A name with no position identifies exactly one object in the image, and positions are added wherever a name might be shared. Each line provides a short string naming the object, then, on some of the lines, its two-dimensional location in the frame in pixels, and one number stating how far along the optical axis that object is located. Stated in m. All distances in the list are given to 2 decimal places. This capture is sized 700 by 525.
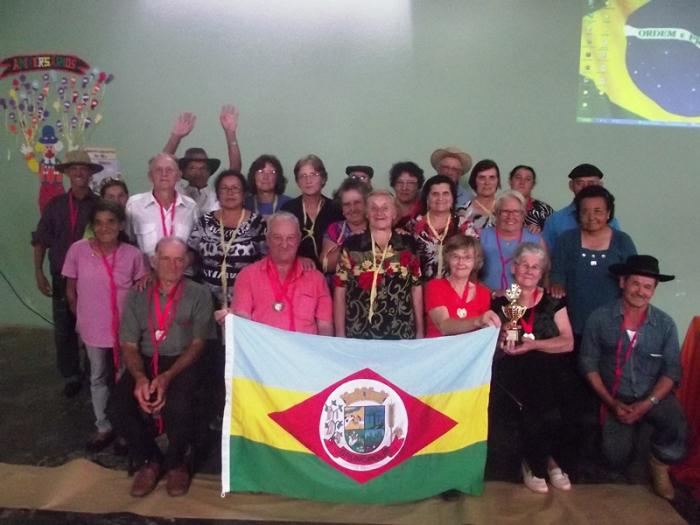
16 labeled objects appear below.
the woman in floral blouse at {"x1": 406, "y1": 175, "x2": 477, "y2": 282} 2.96
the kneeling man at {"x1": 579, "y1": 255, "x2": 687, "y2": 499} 2.67
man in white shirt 3.23
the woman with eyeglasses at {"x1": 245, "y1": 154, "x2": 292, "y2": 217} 3.45
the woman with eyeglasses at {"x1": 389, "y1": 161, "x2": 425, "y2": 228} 3.49
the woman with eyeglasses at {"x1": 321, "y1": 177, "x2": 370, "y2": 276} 3.04
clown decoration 4.86
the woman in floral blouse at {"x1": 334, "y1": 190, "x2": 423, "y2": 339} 2.71
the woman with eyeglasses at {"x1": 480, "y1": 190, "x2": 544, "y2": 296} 3.02
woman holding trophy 2.65
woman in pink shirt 2.93
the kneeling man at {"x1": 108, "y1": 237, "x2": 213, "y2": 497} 2.61
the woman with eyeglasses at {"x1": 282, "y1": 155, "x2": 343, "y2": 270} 3.26
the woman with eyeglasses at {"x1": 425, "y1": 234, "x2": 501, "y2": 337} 2.67
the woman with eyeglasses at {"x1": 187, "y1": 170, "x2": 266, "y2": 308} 3.01
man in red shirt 2.69
